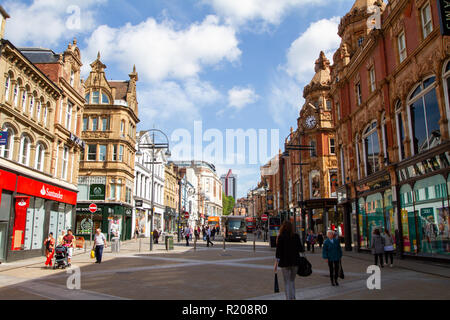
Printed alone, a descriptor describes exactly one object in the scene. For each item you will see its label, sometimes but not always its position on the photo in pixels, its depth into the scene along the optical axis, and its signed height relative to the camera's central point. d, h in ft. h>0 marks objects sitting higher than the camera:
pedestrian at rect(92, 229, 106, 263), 54.13 -3.29
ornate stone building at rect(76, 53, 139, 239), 127.65 +23.80
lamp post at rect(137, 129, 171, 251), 86.70 +20.30
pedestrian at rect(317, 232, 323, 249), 90.53 -4.38
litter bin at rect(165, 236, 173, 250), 85.57 -4.76
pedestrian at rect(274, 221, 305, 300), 23.71 -2.23
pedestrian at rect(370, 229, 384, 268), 48.55 -3.12
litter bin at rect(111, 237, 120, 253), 78.84 -4.96
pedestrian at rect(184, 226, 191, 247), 105.77 -3.00
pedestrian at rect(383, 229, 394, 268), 49.26 -3.19
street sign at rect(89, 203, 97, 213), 72.72 +3.04
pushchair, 48.65 -4.52
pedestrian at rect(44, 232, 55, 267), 49.71 -3.83
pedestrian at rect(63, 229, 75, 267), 53.01 -2.78
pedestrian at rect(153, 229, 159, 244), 114.23 -4.32
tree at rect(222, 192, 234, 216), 577.06 +27.93
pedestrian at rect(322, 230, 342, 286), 33.68 -3.00
